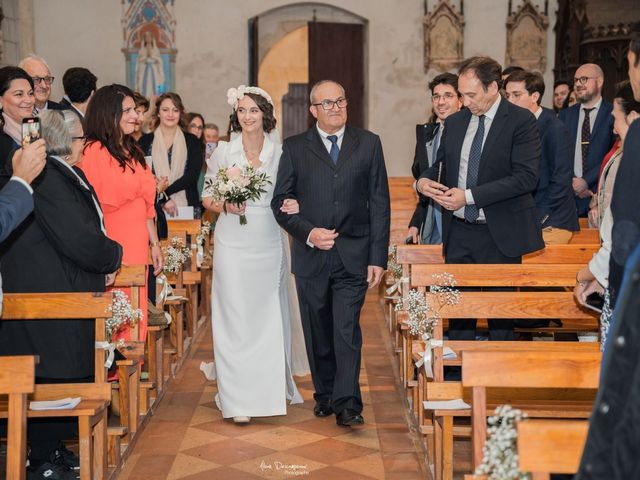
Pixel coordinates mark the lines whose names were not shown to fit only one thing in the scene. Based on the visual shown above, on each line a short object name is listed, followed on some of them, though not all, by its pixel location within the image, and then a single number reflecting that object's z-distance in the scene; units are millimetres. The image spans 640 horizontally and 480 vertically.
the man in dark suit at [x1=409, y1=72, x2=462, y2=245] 6781
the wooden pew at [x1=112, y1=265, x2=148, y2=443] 5113
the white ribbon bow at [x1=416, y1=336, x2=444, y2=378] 4613
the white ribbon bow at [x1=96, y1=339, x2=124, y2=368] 4391
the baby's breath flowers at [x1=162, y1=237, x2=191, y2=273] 6957
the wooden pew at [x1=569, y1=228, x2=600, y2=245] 6871
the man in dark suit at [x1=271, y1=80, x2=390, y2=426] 5574
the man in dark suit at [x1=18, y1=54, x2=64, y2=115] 6638
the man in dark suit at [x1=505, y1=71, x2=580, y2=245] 6082
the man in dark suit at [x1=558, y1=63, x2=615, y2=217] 8117
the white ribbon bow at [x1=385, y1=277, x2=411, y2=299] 5824
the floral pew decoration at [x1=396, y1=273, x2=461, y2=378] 4625
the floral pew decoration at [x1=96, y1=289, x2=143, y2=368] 4473
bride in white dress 5773
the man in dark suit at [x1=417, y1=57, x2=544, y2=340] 5133
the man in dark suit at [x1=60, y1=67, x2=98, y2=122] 7141
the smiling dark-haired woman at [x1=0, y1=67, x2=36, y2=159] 5539
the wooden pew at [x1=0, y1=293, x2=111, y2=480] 4105
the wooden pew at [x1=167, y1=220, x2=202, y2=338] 7895
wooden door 15391
